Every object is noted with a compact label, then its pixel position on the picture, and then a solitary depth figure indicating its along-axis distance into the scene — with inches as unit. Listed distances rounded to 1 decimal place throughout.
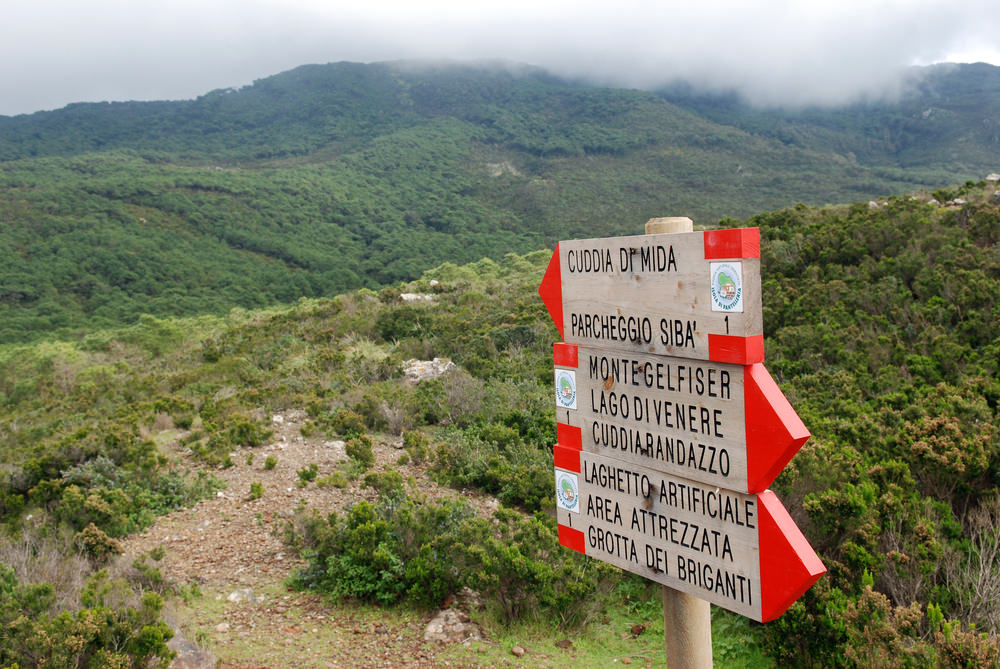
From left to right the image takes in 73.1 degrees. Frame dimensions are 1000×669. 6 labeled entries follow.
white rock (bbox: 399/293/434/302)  696.4
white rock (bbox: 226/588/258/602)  159.2
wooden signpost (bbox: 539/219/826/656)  64.9
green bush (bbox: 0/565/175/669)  115.3
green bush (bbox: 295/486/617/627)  143.3
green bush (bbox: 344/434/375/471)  240.4
